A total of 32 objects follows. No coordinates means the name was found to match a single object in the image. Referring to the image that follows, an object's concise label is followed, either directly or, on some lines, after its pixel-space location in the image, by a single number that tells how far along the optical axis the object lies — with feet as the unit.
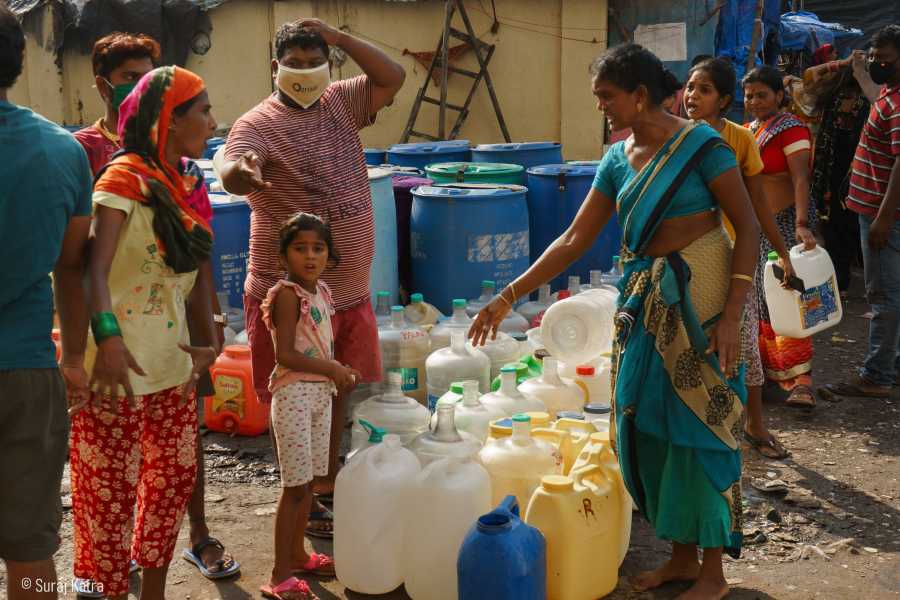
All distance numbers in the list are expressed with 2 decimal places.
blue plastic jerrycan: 9.38
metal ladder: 38.93
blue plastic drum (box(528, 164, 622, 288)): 21.12
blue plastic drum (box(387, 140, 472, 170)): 25.40
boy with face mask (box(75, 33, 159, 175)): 11.71
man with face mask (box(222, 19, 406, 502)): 12.59
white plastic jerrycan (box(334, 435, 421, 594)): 10.94
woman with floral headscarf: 9.12
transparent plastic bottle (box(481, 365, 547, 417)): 13.20
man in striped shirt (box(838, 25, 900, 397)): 18.07
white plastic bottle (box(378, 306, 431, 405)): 17.08
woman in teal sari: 10.32
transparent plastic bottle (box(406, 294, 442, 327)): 18.28
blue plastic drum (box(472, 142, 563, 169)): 24.20
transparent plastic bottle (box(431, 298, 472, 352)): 16.83
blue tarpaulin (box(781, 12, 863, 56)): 42.93
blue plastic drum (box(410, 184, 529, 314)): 19.11
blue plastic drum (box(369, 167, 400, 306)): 18.66
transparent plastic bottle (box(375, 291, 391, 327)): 18.04
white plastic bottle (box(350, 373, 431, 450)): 13.26
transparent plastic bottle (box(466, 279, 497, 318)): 18.58
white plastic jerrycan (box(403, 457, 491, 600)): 10.61
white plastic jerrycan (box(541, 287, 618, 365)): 15.78
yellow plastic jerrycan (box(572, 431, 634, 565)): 11.18
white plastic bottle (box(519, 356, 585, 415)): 14.14
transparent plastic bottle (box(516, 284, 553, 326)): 19.40
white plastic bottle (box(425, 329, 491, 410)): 15.47
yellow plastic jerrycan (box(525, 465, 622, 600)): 10.42
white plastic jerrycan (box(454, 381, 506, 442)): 12.92
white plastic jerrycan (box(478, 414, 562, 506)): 11.34
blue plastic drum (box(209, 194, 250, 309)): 18.04
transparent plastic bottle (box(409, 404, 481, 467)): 11.49
